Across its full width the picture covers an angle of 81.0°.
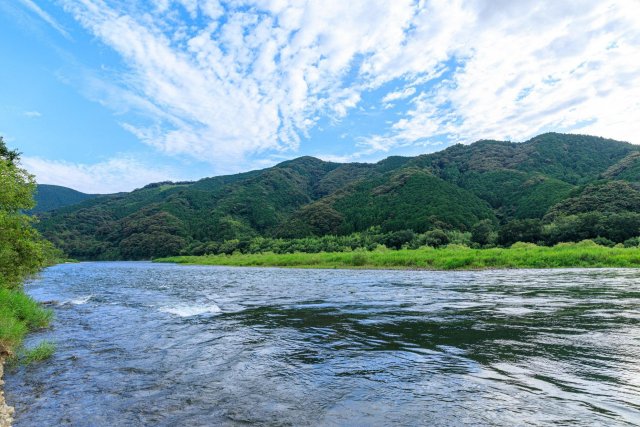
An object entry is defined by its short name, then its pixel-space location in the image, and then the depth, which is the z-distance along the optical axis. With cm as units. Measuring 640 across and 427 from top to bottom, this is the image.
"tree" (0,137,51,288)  1686
